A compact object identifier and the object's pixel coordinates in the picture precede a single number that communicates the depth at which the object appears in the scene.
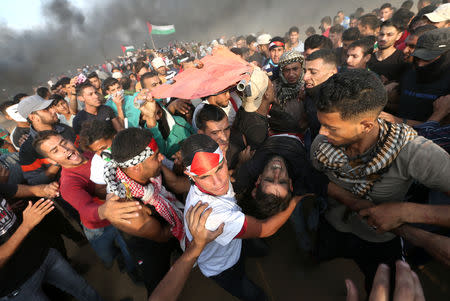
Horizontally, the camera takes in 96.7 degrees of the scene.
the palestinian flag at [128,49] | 21.34
